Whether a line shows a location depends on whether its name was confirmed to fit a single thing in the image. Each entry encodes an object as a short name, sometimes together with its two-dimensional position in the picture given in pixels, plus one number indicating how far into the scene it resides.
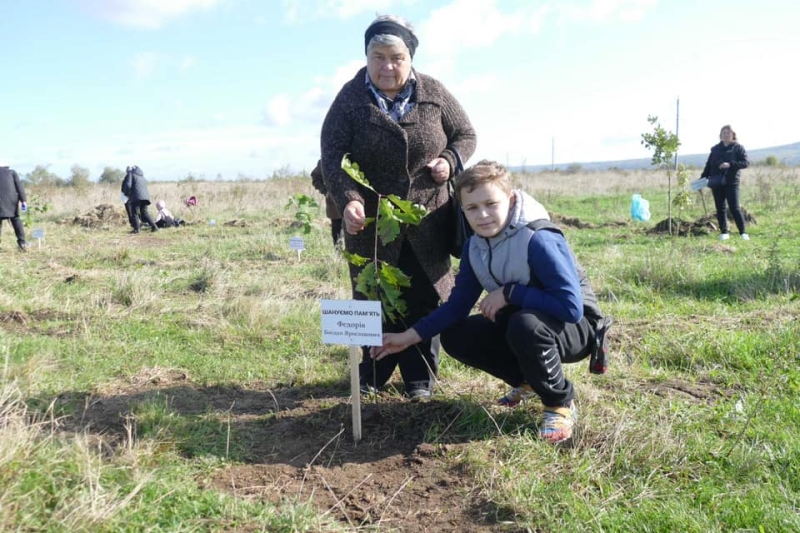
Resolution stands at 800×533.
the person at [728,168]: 9.49
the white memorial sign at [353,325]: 2.64
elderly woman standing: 2.89
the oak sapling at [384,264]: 2.77
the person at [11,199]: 10.20
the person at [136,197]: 13.14
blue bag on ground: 12.17
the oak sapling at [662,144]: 7.20
